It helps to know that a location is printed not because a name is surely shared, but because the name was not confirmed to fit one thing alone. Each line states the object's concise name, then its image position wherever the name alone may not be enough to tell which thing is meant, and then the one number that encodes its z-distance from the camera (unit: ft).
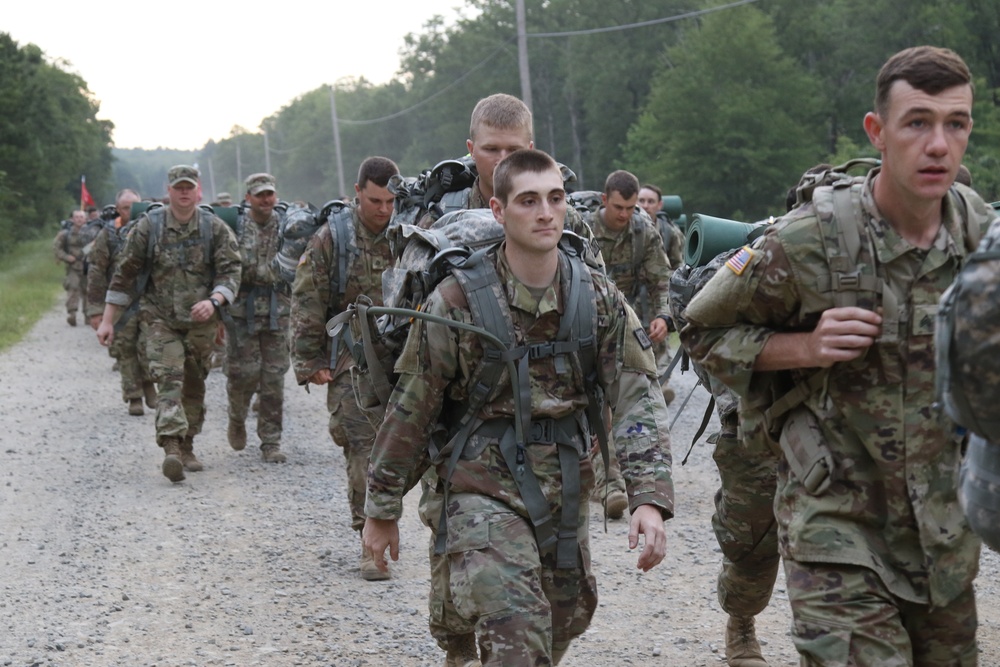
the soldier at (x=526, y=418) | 14.15
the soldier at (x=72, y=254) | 86.53
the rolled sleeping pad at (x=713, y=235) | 17.02
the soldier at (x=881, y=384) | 11.41
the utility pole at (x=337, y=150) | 211.61
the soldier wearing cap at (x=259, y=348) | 37.47
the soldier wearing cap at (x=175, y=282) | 34.01
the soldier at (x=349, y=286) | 24.89
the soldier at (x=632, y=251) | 35.35
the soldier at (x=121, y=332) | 41.52
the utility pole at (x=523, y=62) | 86.94
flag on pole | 111.80
